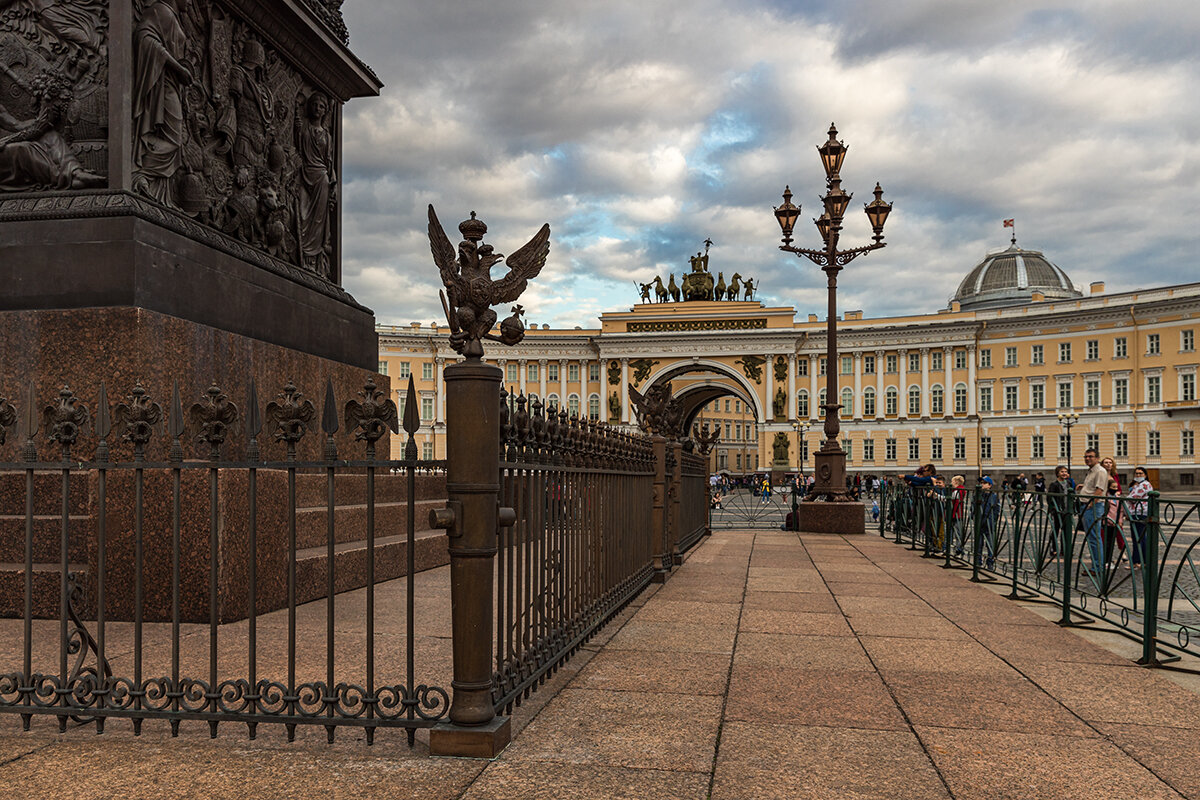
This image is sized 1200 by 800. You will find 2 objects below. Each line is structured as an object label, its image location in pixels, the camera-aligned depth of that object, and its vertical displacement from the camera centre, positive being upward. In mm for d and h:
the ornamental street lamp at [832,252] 18188 +3803
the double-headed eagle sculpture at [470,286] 3568 +601
